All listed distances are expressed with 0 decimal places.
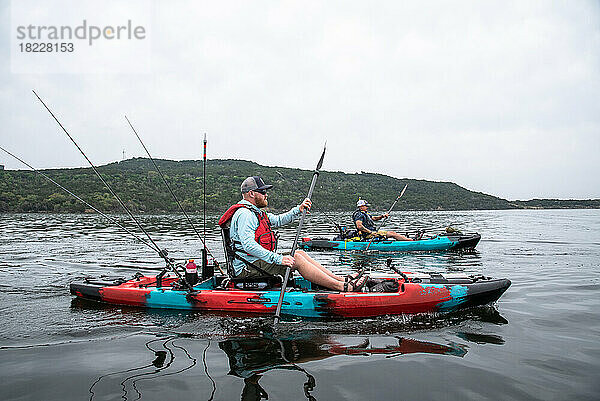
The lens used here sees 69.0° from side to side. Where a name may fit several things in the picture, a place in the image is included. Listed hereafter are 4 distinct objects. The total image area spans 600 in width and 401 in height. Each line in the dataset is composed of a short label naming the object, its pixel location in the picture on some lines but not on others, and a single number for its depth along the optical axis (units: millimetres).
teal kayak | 16125
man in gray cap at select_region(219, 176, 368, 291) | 6641
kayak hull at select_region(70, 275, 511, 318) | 6672
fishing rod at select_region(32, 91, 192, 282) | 6695
